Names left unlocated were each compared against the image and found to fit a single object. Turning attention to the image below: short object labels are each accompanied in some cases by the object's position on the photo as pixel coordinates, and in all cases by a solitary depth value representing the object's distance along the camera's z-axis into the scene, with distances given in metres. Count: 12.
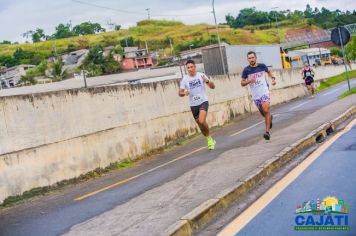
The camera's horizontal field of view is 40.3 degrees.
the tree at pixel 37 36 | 179.75
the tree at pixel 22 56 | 131.88
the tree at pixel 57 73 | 82.50
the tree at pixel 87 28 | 185.38
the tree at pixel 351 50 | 81.65
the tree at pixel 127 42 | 140.39
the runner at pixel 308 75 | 26.34
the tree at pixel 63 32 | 183.25
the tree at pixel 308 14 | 196.27
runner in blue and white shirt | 10.55
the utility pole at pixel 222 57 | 27.34
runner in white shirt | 10.45
